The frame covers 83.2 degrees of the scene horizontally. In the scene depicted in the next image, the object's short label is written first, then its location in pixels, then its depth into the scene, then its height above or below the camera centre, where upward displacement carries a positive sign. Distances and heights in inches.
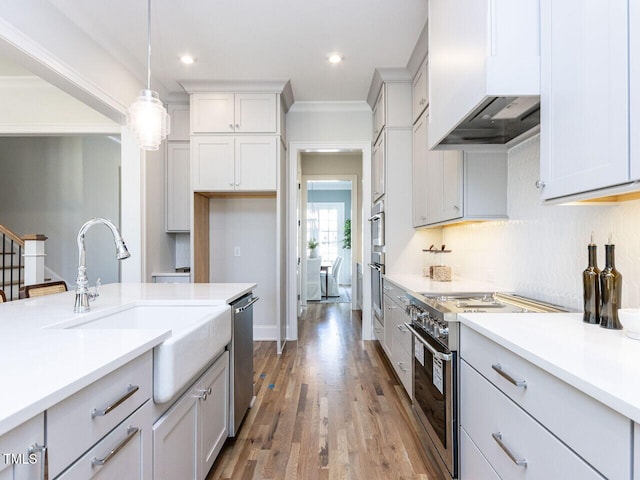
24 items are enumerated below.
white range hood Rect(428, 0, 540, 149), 53.6 +27.7
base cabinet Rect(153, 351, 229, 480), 47.1 -29.7
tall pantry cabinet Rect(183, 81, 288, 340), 148.6 +39.4
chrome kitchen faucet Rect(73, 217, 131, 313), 59.1 -5.0
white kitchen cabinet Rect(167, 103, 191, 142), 161.5 +53.2
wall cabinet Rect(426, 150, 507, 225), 89.6 +13.6
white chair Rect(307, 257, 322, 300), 279.1 -31.5
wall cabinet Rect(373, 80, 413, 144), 140.3 +52.7
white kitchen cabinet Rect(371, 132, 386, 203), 143.8 +30.0
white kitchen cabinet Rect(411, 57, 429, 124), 117.7 +51.4
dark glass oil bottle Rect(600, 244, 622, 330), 48.6 -7.1
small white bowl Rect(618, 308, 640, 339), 42.8 -9.8
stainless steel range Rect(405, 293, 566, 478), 63.1 -22.1
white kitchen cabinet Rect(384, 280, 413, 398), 96.3 -28.9
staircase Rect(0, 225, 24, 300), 174.9 -13.9
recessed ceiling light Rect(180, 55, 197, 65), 128.0 +64.9
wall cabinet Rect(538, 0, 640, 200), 38.3 +17.2
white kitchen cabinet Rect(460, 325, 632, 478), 29.7 -18.4
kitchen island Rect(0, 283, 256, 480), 25.9 -11.6
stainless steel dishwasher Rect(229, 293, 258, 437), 80.0 -29.1
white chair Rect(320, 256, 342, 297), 304.7 -35.7
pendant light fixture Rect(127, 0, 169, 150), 87.7 +29.9
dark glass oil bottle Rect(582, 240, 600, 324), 51.0 -7.2
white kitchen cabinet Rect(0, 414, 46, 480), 23.8 -14.8
